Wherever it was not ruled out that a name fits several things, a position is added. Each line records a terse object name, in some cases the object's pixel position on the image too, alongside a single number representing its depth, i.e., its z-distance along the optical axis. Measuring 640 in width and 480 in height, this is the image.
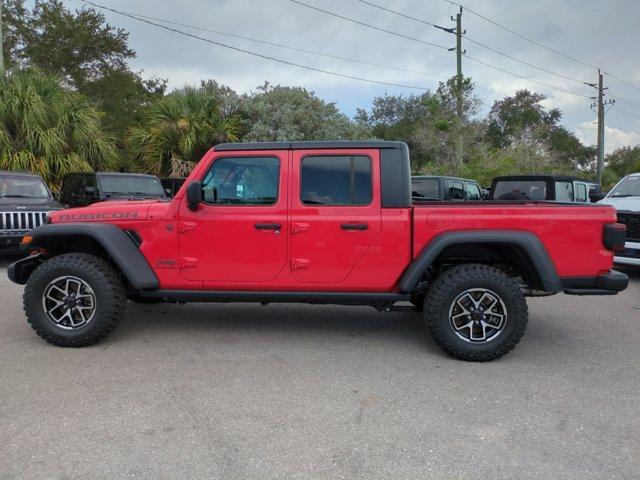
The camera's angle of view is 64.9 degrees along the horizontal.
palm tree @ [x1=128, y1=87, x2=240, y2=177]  15.45
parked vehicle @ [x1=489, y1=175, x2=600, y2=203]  9.71
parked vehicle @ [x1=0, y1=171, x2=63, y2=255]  8.41
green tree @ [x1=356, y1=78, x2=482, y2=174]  22.67
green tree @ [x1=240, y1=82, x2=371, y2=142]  18.47
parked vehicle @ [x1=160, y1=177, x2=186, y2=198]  12.37
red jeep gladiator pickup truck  4.15
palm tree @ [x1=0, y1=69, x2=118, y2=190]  13.11
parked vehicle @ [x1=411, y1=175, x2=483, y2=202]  10.94
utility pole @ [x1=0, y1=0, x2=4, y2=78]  14.31
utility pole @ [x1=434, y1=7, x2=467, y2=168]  22.42
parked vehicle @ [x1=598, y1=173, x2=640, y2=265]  7.60
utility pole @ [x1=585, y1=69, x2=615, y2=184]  31.42
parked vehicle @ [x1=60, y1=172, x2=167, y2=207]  10.58
